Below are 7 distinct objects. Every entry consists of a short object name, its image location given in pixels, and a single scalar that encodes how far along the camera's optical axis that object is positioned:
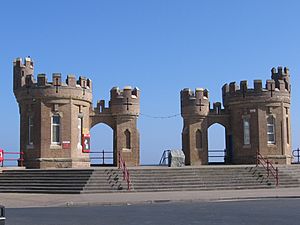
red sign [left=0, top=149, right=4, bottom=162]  29.22
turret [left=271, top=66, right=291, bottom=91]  38.75
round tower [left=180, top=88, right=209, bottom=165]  37.22
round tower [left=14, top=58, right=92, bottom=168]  32.81
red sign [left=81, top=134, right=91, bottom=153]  34.55
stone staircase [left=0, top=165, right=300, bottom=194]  25.25
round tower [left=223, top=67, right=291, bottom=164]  35.75
